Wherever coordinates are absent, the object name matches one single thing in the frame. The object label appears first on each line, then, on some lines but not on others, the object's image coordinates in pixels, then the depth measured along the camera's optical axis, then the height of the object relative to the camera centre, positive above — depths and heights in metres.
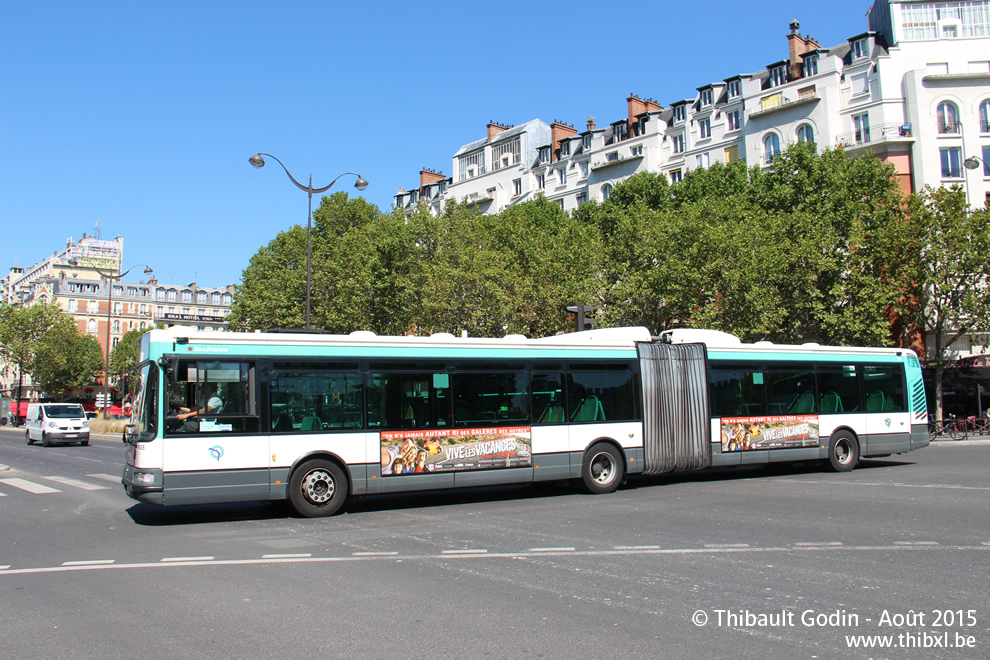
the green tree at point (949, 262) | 30.56 +5.12
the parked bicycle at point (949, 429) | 30.39 -1.80
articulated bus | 10.66 -0.21
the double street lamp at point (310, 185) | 24.64 +7.65
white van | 33.47 -0.53
